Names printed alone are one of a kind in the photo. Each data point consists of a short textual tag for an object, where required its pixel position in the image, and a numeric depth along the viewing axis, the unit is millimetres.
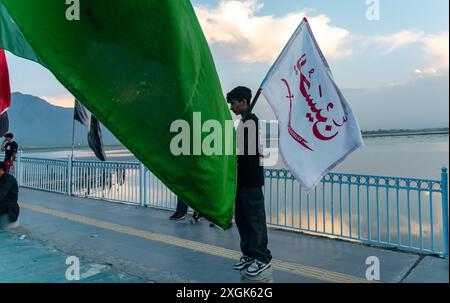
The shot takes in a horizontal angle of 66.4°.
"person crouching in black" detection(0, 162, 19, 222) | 5891
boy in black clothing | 3695
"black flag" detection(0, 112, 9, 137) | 4238
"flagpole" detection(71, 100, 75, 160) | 6418
